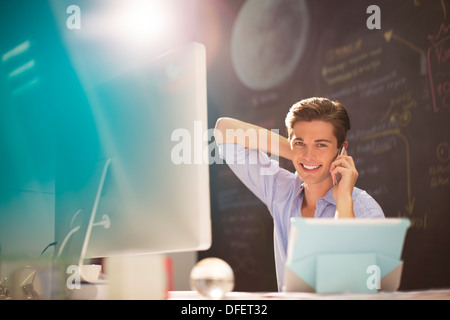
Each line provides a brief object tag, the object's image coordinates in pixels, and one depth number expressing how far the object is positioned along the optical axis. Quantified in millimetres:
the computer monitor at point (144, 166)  893
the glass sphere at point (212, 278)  904
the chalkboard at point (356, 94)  2127
